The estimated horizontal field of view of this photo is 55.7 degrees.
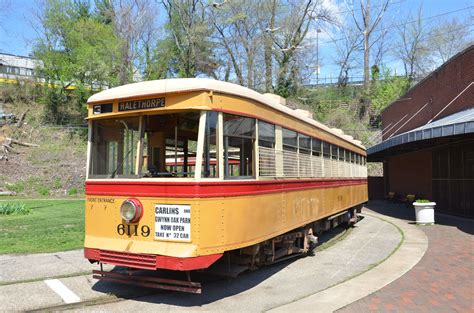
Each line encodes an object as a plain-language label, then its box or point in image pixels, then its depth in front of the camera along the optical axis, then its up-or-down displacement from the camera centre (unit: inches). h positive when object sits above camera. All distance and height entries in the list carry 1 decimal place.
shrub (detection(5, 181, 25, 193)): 1066.1 -17.2
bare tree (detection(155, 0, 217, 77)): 1501.0 +485.5
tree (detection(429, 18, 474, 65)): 1743.4 +554.5
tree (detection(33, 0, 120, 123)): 1555.1 +436.5
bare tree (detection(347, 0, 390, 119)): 1771.7 +522.2
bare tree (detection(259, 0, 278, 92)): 1537.9 +488.5
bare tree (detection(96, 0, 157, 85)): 1542.8 +513.9
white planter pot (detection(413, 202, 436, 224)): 599.2 -44.0
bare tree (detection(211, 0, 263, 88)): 1508.4 +520.4
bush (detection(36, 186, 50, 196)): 1073.5 -26.8
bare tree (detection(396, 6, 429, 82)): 1889.8 +530.7
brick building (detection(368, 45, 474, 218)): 660.1 +58.3
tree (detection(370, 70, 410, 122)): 1727.4 +341.7
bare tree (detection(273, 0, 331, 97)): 1557.6 +493.0
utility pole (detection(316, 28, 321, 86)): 1612.9 +471.5
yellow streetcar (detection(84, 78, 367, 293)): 236.5 +1.2
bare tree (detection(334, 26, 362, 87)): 1897.8 +472.6
